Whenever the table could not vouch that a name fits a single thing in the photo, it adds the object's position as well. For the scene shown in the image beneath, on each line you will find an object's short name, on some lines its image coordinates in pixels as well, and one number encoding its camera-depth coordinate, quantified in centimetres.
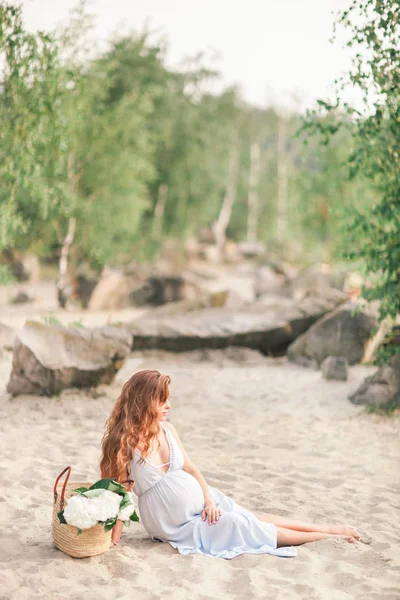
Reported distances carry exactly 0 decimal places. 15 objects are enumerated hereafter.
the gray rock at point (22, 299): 2033
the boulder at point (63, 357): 872
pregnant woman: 450
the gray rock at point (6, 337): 1178
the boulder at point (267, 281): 2319
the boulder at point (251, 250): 3631
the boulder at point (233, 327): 1260
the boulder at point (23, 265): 2536
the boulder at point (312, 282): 2023
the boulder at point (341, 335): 1171
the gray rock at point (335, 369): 1060
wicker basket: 419
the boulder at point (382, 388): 910
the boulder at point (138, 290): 1930
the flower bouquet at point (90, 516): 406
